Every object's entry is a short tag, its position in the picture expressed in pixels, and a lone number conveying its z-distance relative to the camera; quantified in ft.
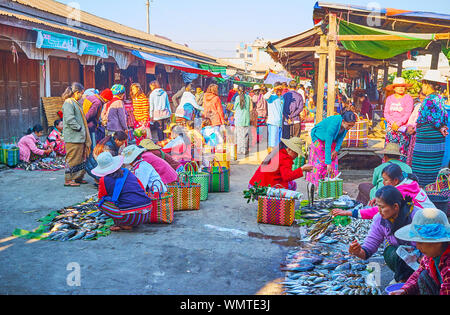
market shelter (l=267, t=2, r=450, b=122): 26.14
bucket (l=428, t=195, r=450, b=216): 18.61
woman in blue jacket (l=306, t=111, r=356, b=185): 21.45
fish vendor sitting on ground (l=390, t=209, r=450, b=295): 9.08
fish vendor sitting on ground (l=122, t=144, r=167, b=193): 18.37
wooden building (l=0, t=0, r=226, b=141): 30.42
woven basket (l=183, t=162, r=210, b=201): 22.48
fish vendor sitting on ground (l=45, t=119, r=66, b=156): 31.96
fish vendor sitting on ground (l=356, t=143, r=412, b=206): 16.26
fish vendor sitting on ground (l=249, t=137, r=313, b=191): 19.52
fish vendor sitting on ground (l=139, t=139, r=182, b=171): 20.38
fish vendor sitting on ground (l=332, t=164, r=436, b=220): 13.44
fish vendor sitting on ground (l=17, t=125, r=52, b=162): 29.66
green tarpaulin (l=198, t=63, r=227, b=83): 64.05
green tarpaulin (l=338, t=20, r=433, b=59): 26.51
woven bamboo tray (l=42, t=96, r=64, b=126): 36.99
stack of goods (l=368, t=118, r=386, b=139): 43.62
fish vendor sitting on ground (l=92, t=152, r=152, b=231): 16.65
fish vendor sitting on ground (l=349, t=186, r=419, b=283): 11.89
